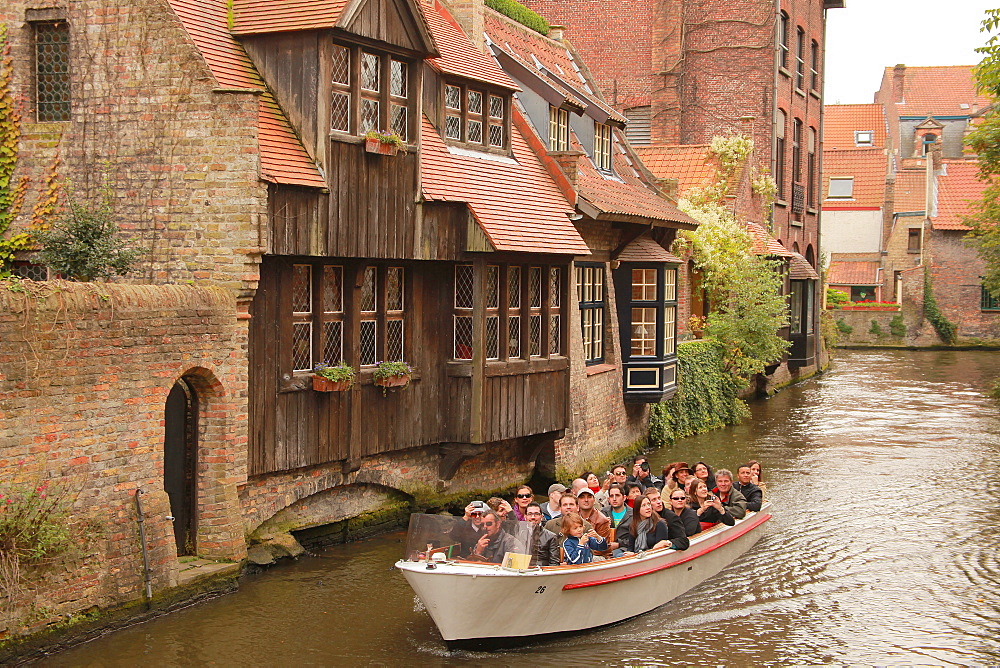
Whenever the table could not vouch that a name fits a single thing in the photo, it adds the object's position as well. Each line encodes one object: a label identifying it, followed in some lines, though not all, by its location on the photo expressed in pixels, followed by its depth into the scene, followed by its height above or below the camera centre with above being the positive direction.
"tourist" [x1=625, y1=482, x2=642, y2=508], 14.84 -2.32
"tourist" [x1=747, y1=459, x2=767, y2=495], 16.89 -2.34
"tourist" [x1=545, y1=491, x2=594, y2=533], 13.45 -2.26
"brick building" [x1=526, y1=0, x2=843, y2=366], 35.97 +7.24
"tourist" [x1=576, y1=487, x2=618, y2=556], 13.85 -2.41
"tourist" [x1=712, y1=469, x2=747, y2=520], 15.93 -2.55
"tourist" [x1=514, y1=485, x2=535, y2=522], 13.75 -2.22
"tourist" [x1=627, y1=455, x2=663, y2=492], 16.75 -2.40
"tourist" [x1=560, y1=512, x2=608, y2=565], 12.66 -2.53
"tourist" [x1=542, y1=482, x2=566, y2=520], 14.23 -2.37
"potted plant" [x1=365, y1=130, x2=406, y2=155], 14.52 +2.00
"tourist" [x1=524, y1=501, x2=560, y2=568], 12.16 -2.44
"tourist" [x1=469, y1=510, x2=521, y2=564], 11.90 -2.36
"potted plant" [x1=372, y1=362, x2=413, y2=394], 15.23 -0.87
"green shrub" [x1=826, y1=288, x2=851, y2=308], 53.10 +0.38
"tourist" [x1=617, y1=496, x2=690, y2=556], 13.82 -2.64
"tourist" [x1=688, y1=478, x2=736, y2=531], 15.32 -2.58
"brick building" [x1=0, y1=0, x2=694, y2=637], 11.65 +0.28
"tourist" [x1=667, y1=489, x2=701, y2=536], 14.55 -2.51
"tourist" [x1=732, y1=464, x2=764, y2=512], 16.48 -2.53
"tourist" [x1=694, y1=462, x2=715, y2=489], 16.45 -2.27
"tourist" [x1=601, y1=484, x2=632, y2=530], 14.37 -2.43
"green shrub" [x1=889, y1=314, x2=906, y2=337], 52.03 -0.84
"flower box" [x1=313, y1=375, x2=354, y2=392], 14.09 -0.92
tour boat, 11.50 -2.85
